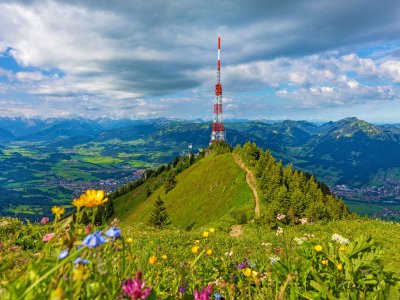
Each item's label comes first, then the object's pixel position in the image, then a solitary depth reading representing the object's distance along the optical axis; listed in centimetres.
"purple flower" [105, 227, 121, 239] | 216
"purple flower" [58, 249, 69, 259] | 210
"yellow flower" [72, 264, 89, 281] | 221
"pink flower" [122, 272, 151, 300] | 244
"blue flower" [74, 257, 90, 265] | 227
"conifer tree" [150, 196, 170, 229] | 5398
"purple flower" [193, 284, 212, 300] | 294
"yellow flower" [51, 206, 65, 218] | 271
